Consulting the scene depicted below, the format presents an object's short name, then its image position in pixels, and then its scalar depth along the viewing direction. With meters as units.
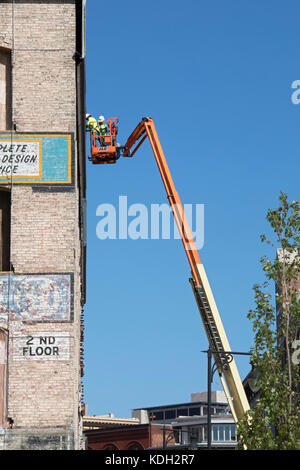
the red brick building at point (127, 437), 101.88
